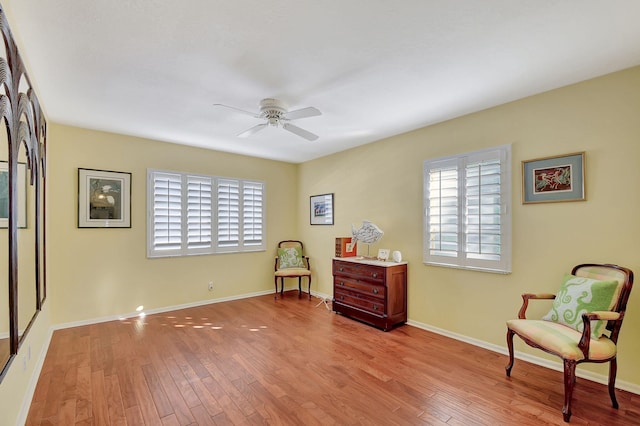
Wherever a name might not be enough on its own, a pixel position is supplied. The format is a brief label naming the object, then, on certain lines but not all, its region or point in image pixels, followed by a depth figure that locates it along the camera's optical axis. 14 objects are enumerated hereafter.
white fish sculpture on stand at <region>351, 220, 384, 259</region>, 4.21
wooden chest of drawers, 3.81
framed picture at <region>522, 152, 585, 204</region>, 2.68
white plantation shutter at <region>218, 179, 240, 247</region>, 5.13
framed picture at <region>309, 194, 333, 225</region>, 5.36
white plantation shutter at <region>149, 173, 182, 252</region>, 4.49
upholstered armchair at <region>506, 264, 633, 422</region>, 2.11
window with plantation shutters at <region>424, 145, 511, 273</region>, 3.14
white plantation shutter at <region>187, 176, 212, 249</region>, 4.80
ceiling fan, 2.79
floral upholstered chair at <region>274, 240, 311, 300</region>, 5.37
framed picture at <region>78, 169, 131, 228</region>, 3.95
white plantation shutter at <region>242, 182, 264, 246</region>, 5.43
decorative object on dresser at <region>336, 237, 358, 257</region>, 4.58
